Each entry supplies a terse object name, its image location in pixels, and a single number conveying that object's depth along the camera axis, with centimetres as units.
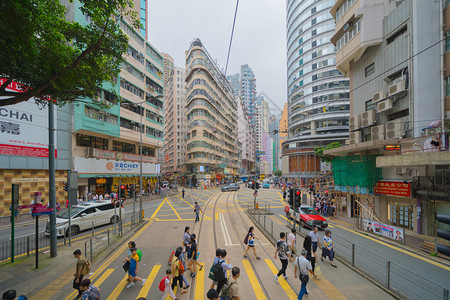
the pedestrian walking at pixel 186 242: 800
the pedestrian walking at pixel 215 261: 538
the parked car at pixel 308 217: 1336
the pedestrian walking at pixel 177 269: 588
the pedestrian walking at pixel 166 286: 522
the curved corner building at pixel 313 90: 4412
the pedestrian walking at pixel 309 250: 741
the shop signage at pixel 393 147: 1272
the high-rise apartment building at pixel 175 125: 6906
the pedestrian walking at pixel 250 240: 859
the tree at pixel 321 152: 2827
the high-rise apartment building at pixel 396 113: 1223
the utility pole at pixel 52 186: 879
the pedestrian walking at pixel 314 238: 772
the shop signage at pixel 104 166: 2349
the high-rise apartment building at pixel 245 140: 9956
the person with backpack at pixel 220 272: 534
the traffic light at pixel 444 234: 307
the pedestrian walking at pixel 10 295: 396
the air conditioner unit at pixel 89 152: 2409
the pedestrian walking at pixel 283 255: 680
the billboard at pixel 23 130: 1758
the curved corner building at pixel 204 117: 5028
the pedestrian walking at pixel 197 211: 1566
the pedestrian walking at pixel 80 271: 573
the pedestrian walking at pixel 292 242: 812
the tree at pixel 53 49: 520
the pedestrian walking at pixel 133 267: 641
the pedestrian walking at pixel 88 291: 436
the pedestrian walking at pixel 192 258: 730
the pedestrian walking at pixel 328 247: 817
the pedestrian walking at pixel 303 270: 560
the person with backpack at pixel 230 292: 457
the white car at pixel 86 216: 1164
